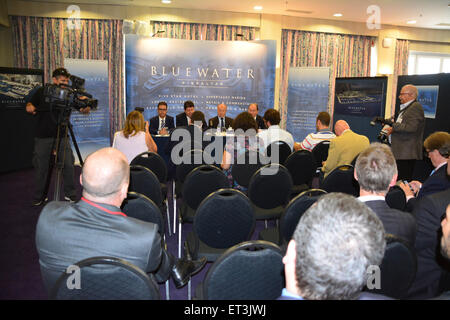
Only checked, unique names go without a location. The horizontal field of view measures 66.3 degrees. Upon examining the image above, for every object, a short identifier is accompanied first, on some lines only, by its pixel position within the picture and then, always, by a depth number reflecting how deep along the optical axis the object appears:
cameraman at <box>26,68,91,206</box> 4.50
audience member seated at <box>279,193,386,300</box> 0.88
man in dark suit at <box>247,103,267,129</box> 6.97
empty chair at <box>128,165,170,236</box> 3.11
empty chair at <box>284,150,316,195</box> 4.01
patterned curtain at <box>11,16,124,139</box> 7.84
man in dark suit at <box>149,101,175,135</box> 6.74
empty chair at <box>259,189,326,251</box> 2.33
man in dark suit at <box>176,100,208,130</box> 7.05
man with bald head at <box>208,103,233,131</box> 6.89
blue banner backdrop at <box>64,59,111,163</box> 7.50
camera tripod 4.05
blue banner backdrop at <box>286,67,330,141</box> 8.84
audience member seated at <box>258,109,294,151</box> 4.47
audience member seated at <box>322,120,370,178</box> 4.04
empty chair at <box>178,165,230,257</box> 3.16
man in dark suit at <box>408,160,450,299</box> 1.84
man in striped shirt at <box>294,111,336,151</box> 4.83
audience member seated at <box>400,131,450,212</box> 2.56
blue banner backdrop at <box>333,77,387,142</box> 7.61
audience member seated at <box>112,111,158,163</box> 4.11
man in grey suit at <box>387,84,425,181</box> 4.85
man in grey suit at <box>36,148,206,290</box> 1.40
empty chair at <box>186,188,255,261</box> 2.35
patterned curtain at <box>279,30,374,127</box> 9.24
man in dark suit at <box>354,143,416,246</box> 1.76
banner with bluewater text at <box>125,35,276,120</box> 8.04
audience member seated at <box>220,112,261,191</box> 3.92
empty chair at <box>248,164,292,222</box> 3.19
